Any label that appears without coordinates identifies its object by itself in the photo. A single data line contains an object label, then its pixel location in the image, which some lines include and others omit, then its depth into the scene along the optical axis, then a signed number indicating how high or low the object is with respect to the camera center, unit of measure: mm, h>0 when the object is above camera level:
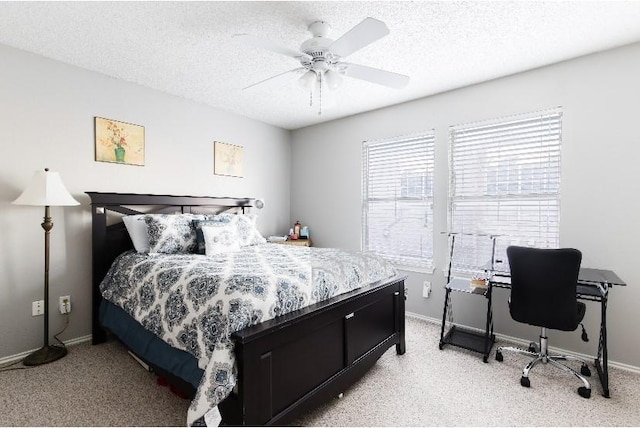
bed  1510 -819
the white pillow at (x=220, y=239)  2797 -300
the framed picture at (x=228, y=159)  3926 +596
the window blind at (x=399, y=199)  3617 +100
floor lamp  2404 +19
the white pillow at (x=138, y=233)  2842 -253
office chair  2154 -598
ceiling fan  1822 +958
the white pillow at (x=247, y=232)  3318 -278
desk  2137 -589
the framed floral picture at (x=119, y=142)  2982 +616
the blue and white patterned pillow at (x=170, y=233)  2779 -253
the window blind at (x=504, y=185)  2832 +222
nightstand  4273 -482
